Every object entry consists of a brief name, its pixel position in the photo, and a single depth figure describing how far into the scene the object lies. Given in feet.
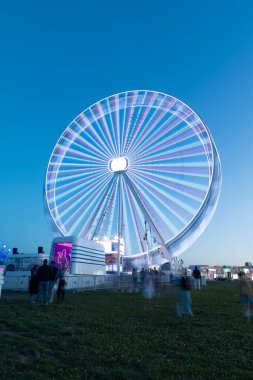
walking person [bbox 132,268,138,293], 77.25
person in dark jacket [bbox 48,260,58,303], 44.98
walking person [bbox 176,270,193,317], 35.43
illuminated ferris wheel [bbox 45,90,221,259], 112.16
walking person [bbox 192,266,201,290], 80.67
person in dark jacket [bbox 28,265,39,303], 46.16
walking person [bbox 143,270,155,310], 42.98
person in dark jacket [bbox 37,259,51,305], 44.45
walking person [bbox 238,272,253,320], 34.78
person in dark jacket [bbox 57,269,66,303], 48.99
